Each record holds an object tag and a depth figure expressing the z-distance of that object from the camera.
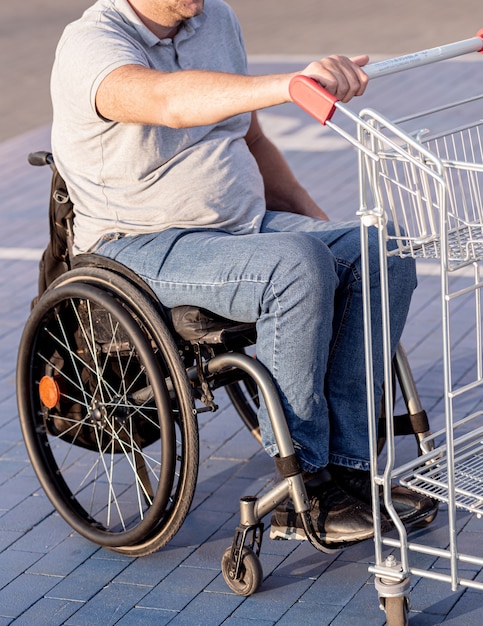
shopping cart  4.50
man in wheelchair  5.28
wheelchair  5.43
